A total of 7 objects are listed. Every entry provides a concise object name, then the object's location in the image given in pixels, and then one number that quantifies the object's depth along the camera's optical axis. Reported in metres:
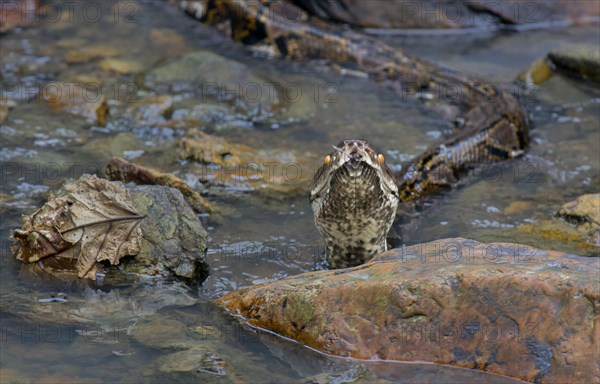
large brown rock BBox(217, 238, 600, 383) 7.47
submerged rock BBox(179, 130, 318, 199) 14.48
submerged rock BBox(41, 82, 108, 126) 17.09
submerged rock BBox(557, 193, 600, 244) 12.64
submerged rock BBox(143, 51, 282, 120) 18.06
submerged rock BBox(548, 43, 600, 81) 19.27
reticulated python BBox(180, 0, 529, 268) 10.26
